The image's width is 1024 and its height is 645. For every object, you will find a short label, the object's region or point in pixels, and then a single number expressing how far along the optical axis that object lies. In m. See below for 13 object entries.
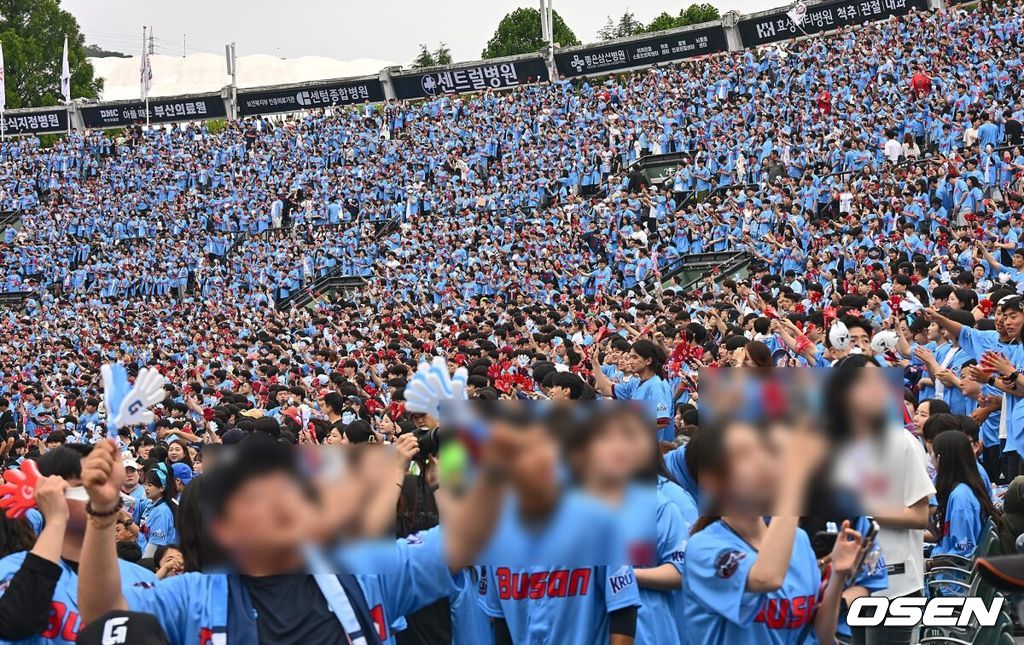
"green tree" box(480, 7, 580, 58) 75.12
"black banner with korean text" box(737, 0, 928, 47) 34.16
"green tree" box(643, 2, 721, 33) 70.81
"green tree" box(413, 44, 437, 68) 84.44
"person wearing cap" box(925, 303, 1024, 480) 7.40
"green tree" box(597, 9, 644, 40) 88.44
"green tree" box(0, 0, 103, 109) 72.62
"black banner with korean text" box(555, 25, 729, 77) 38.34
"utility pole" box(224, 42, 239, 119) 47.97
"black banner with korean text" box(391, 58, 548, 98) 41.59
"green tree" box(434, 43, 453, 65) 85.25
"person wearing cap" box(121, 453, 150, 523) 9.72
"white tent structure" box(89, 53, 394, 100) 95.81
